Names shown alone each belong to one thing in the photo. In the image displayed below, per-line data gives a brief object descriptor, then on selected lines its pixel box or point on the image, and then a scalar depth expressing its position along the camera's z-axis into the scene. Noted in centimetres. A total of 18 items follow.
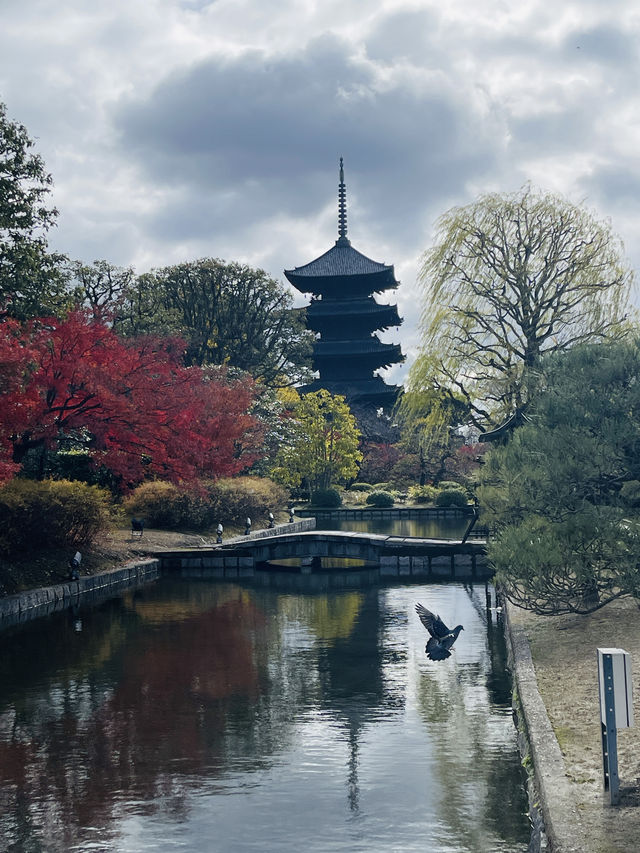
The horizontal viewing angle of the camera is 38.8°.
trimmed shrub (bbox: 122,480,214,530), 2947
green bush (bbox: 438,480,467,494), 5079
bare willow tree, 2388
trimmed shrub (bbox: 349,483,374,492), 5472
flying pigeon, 1221
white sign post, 630
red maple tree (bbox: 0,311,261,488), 2023
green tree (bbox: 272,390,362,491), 4884
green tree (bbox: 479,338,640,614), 926
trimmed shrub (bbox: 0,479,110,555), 1978
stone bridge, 2456
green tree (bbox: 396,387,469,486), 2688
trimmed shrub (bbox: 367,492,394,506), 4834
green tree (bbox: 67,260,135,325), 4169
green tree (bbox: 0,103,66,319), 1942
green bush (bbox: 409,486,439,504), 5122
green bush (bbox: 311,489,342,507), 4775
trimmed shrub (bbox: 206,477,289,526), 3173
